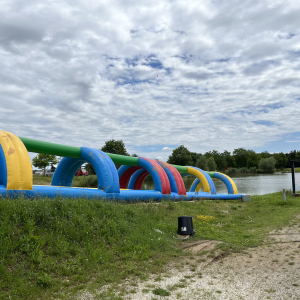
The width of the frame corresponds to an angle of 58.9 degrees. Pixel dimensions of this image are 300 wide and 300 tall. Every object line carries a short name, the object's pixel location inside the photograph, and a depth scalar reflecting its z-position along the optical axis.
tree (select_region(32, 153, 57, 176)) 38.11
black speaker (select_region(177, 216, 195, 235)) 6.68
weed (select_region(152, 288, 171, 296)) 3.76
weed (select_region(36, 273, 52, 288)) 3.82
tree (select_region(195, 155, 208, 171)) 60.99
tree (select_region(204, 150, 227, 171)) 78.88
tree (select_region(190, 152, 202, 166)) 78.06
